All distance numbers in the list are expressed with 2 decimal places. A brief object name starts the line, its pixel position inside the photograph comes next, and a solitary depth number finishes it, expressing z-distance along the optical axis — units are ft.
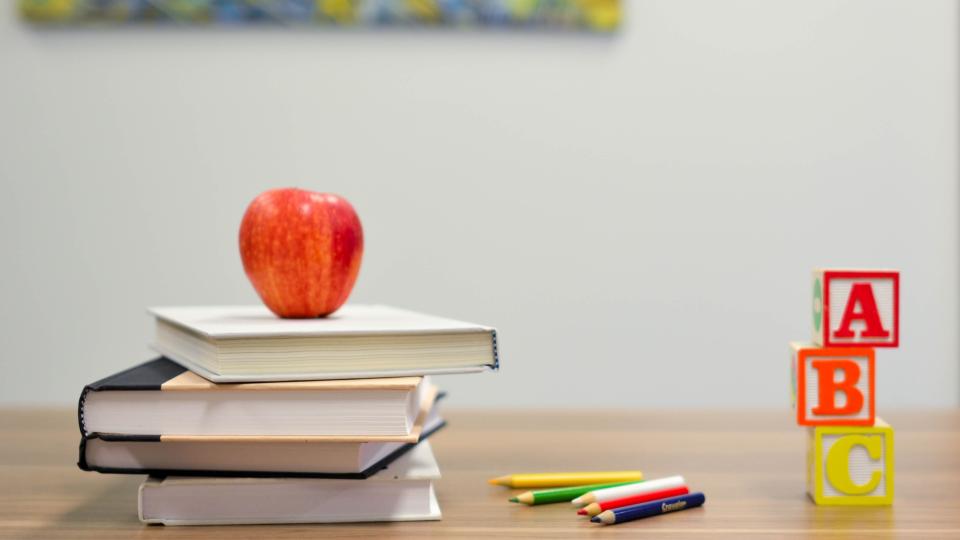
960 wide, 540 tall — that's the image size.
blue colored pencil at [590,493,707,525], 4.18
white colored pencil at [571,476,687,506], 4.27
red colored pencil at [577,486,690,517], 4.23
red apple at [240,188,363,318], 4.66
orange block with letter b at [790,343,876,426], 4.36
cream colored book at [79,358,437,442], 4.18
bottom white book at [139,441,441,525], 4.21
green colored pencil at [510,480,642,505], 4.32
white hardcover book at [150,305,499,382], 4.22
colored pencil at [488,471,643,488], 4.45
